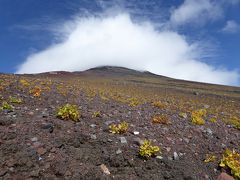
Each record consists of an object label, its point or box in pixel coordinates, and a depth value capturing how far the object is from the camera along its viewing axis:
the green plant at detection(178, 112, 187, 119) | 7.97
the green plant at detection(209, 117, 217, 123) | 8.07
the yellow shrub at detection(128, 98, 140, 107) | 8.93
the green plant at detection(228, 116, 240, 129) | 8.00
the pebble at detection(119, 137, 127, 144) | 5.45
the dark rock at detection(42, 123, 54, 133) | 5.46
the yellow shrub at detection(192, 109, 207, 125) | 7.40
